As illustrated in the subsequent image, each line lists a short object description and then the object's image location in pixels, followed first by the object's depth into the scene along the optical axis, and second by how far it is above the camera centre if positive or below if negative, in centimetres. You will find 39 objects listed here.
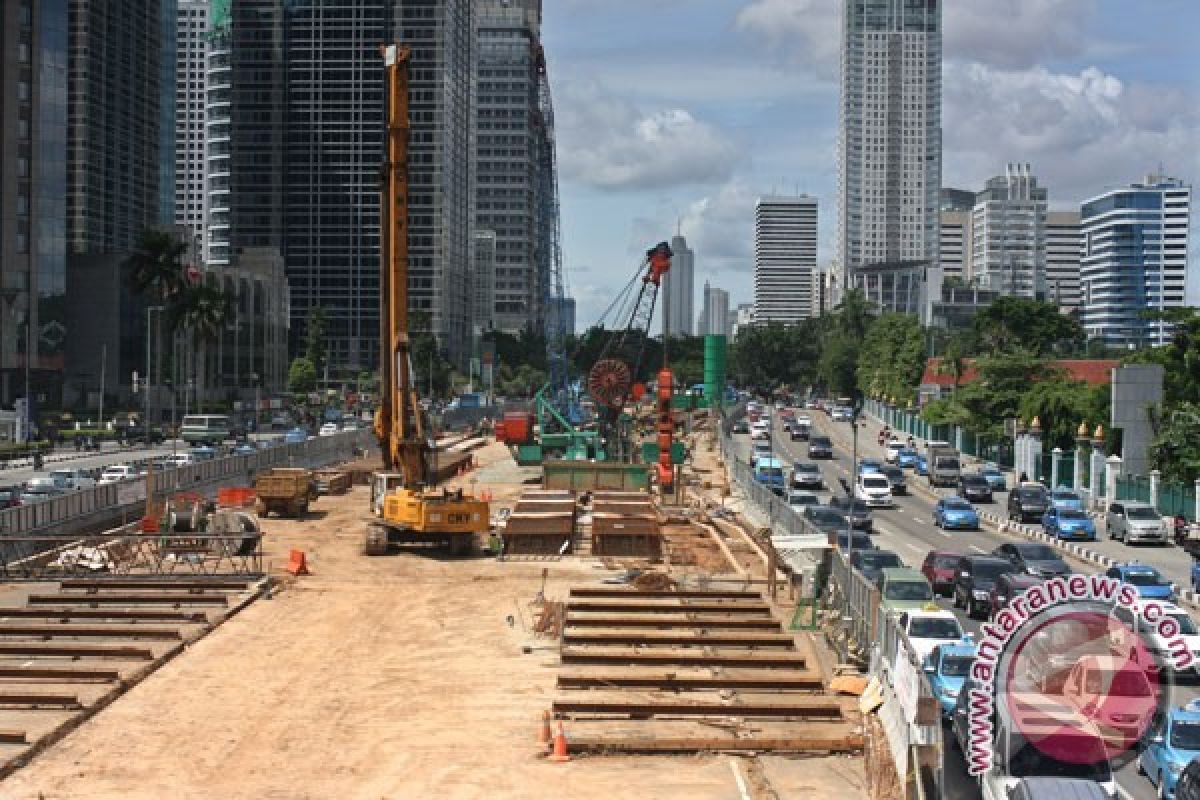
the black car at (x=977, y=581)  3553 -499
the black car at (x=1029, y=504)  6169 -537
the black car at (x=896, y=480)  7381 -539
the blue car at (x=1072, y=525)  5491 -554
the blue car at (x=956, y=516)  5856 -559
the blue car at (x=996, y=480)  7719 -553
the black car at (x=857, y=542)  4242 -501
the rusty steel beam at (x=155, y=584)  3938 -584
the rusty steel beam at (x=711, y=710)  2633 -590
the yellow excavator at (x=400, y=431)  4703 -213
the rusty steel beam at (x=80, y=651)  3120 -595
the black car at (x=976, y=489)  7094 -554
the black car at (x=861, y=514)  5366 -525
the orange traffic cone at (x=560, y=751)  2369 -598
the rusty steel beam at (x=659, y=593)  3850 -577
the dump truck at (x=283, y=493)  5684 -485
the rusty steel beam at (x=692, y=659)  3014 -580
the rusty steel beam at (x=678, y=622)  3447 -579
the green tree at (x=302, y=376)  15575 -144
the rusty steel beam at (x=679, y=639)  3231 -580
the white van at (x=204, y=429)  10200 -463
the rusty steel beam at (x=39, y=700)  2681 -598
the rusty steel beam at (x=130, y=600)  3728 -591
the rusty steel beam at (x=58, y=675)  2892 -597
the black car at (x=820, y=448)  9494 -499
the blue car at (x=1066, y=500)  5772 -509
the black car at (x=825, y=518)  4888 -484
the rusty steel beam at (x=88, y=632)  3303 -588
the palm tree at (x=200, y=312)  10319 +335
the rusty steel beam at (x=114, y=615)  3528 -590
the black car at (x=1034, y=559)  3822 -486
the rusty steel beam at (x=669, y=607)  3631 -575
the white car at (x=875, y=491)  6688 -536
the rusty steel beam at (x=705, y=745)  2402 -593
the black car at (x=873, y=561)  3697 -474
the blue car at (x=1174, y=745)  2064 -506
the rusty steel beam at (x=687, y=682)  2848 -587
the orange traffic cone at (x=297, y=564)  4378 -582
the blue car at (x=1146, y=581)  3619 -509
